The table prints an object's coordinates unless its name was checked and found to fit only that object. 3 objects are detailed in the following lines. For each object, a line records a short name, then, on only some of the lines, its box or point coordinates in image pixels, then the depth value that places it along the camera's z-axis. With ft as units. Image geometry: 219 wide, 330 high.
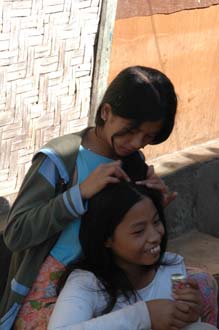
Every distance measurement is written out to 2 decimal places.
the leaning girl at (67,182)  10.35
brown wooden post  18.94
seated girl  10.07
